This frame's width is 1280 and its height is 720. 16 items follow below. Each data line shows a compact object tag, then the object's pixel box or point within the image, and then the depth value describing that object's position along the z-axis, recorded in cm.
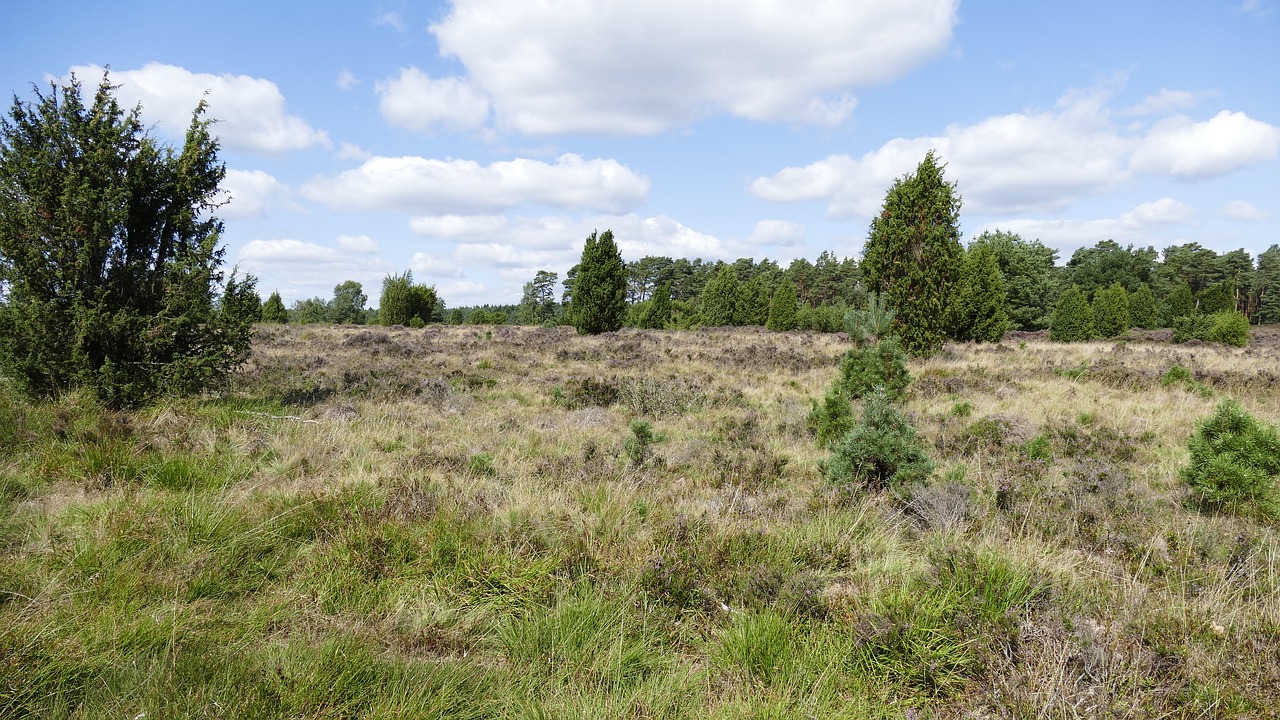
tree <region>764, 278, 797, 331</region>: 3716
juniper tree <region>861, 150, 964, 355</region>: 1633
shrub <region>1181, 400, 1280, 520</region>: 489
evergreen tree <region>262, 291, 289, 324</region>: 4209
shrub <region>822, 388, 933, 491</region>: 517
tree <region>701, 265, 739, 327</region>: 4266
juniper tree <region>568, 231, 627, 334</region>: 2733
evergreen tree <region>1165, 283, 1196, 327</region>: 3991
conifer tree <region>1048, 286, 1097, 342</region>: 2709
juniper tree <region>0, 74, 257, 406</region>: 680
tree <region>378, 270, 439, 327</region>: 3762
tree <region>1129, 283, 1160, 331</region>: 3941
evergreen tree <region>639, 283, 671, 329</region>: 3831
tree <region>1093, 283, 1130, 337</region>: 2945
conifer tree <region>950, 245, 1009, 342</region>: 2449
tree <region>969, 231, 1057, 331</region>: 4138
